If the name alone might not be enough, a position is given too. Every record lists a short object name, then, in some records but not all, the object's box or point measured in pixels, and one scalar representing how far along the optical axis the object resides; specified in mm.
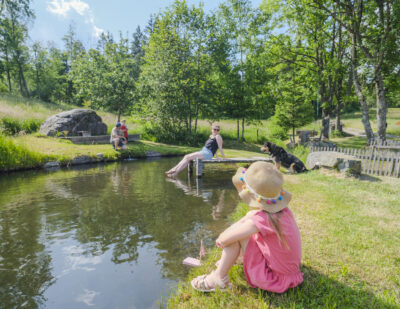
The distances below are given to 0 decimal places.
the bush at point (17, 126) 15836
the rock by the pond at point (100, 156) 13945
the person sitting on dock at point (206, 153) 10062
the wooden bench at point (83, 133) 18139
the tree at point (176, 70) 21844
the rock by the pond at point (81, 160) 12898
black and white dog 10492
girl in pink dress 2506
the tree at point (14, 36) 32938
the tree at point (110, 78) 20578
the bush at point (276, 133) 25984
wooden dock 10178
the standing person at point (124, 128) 16914
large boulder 17078
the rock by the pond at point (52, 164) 11985
